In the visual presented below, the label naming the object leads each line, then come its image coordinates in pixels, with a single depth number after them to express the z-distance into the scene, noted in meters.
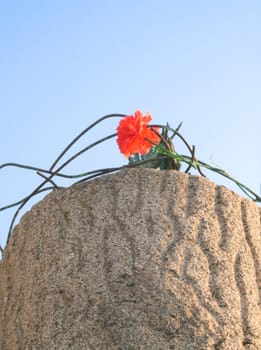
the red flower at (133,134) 3.84
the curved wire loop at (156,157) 3.89
